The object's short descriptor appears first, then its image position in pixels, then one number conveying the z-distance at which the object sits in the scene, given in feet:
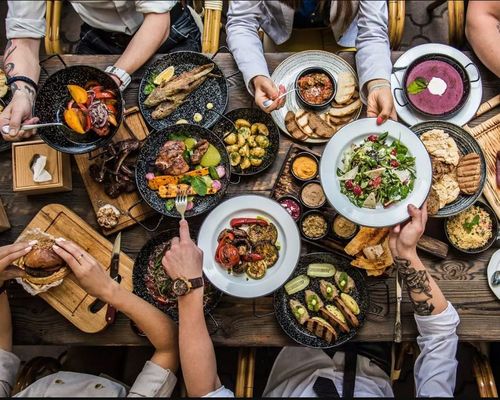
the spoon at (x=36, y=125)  6.31
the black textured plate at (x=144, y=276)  6.67
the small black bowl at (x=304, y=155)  6.99
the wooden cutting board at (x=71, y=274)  6.70
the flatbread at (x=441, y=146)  6.77
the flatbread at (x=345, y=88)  7.19
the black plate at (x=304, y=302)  6.63
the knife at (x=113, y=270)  6.74
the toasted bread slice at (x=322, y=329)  6.61
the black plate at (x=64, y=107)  6.57
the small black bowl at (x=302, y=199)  6.88
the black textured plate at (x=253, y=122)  7.04
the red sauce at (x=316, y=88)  7.24
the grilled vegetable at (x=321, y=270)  6.81
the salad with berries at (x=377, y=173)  6.33
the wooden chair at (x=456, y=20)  8.31
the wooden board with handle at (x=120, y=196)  6.97
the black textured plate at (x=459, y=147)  6.66
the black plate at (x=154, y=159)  6.75
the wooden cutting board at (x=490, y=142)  6.86
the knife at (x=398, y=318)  6.55
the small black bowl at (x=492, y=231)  6.69
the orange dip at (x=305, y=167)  7.04
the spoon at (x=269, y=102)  6.95
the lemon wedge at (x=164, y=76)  7.43
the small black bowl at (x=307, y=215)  6.83
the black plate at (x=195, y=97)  7.32
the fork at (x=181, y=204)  6.59
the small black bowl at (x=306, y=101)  7.12
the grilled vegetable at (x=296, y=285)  6.81
